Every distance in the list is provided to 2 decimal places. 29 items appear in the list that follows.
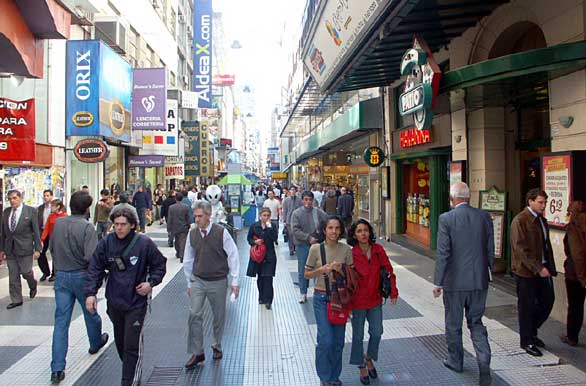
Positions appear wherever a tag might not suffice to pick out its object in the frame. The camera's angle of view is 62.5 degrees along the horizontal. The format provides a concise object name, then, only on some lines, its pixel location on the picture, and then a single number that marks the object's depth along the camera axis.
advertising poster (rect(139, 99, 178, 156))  21.98
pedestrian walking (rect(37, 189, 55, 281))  9.09
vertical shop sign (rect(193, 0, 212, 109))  36.22
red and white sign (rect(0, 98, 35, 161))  8.10
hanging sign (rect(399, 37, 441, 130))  7.20
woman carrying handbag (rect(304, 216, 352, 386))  4.42
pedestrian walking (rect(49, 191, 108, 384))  4.78
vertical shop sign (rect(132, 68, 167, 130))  18.31
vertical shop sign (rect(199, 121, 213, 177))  32.81
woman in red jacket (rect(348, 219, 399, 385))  4.59
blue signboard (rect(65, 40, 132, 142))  13.75
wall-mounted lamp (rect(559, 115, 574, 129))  6.43
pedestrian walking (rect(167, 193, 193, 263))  11.21
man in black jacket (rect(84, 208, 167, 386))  4.27
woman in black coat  7.54
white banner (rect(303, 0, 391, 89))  8.37
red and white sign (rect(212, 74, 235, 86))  59.19
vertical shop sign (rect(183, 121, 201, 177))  32.41
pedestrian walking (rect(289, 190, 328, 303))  7.81
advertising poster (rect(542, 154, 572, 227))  6.13
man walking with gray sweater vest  5.11
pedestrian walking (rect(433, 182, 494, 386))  4.70
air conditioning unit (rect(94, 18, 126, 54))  16.89
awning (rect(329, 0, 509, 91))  7.49
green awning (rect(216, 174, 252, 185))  17.94
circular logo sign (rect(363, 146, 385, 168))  15.17
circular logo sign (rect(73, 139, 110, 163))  12.88
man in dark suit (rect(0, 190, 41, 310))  7.27
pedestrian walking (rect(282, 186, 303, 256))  11.26
